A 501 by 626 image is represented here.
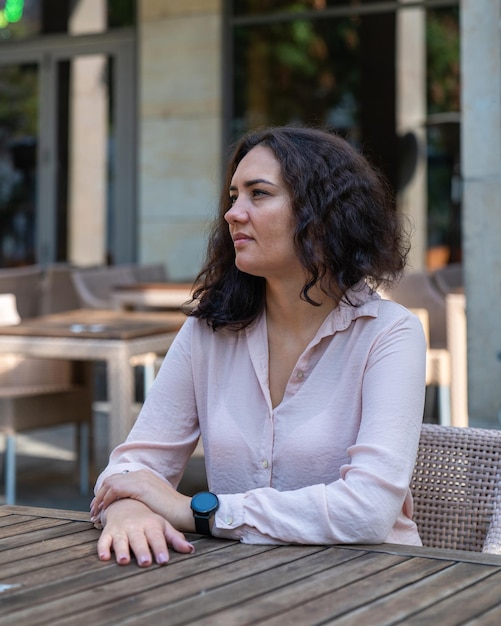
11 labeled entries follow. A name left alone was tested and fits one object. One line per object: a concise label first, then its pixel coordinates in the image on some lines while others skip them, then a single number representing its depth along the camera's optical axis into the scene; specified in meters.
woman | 2.03
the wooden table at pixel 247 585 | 1.46
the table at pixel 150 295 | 7.36
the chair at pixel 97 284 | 8.02
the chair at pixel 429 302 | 6.67
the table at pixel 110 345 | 4.96
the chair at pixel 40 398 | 5.42
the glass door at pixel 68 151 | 10.10
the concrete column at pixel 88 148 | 10.21
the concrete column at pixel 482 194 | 4.00
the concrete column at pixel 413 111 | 8.95
